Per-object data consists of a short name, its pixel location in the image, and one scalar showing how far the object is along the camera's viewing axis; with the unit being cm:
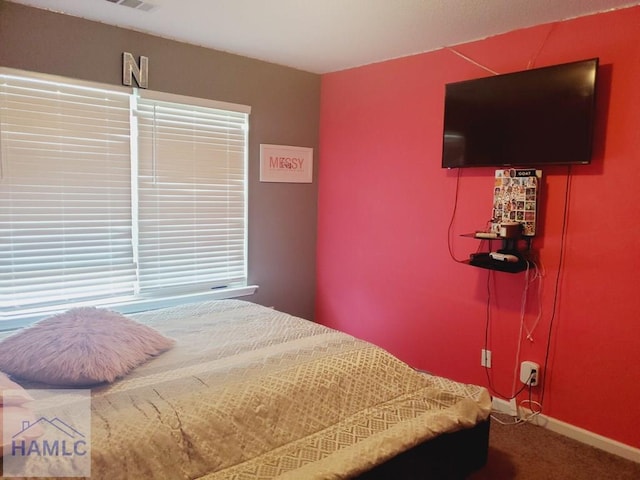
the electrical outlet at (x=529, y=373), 274
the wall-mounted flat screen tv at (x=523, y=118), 242
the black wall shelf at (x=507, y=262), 264
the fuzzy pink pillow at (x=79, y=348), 170
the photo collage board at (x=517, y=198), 263
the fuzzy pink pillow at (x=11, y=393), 143
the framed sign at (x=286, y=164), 364
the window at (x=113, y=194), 264
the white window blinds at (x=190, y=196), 312
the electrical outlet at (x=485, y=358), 297
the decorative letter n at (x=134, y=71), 291
